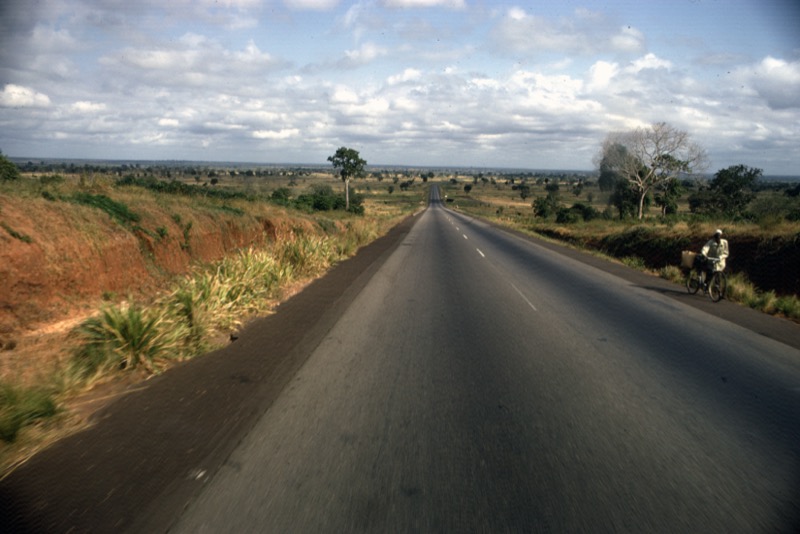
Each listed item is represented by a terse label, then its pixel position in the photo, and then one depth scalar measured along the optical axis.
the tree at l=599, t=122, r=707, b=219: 39.34
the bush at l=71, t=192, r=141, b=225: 10.94
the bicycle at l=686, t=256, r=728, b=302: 11.48
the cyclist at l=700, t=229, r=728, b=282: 11.40
